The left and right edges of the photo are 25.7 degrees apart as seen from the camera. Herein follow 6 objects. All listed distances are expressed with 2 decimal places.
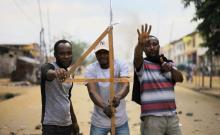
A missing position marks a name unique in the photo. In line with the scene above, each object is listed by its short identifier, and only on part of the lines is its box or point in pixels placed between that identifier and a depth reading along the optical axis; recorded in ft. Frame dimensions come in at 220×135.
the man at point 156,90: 16.85
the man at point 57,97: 16.61
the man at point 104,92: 17.26
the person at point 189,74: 141.69
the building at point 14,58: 145.69
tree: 68.47
